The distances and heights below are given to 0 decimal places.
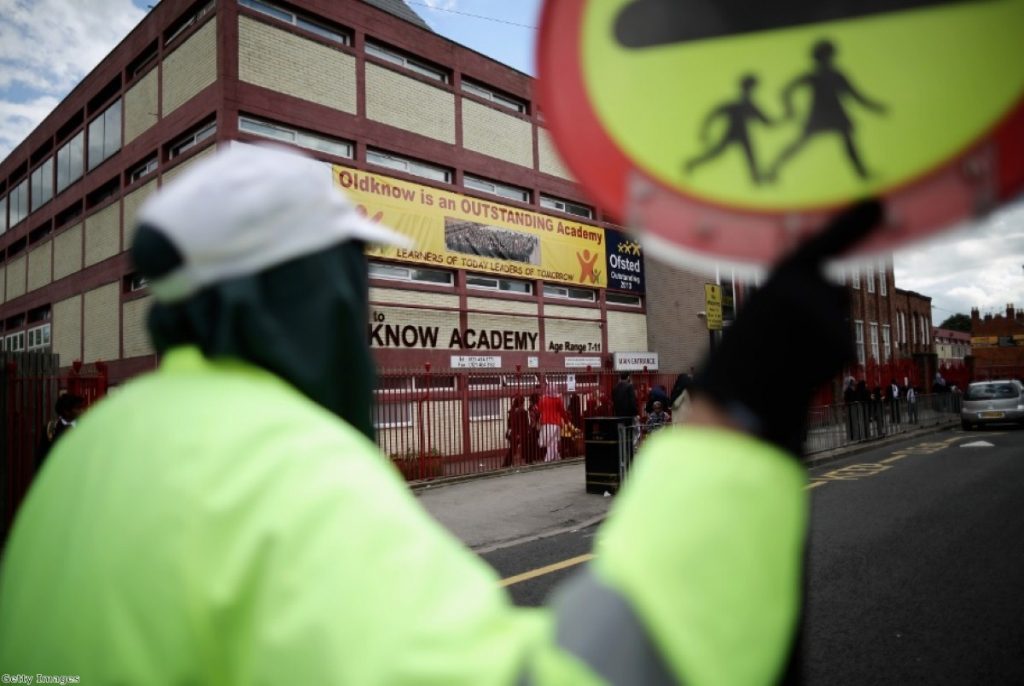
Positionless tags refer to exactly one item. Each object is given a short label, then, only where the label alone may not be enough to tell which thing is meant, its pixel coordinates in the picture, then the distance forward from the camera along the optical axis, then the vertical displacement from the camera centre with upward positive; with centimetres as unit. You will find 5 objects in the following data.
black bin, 1039 -116
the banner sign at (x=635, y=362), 2083 +53
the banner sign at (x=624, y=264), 2208 +388
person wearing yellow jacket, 55 -14
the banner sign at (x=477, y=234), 1609 +415
